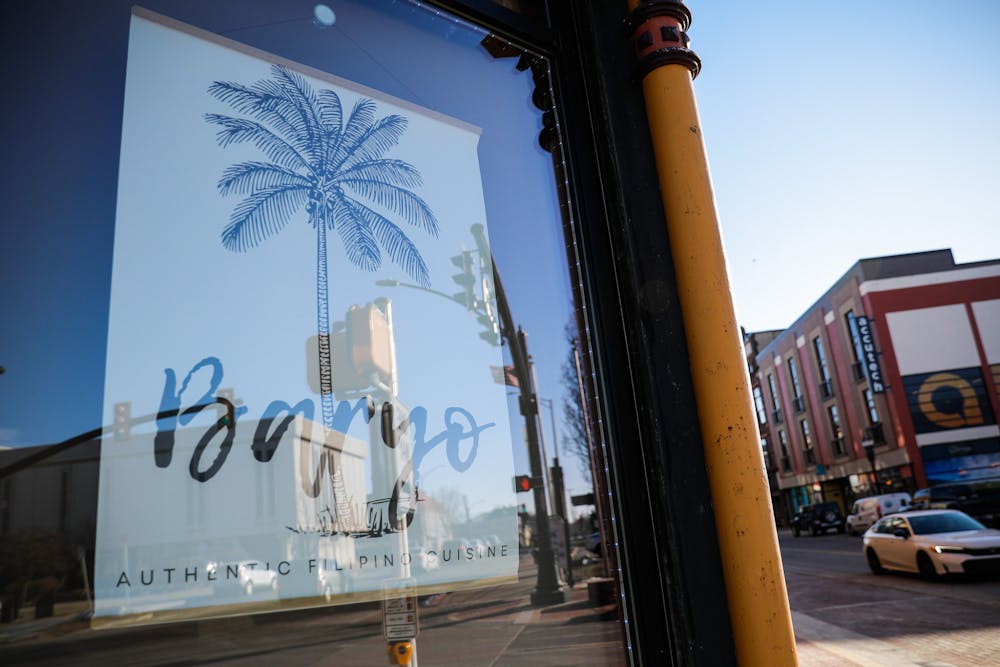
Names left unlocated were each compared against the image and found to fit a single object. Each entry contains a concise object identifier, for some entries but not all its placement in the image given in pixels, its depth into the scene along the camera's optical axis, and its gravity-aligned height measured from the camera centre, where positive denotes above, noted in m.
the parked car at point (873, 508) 24.53 -0.95
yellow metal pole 1.67 +0.37
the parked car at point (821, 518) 30.20 -1.37
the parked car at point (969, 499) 18.05 -0.70
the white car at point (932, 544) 11.69 -1.20
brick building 28.77 +4.69
